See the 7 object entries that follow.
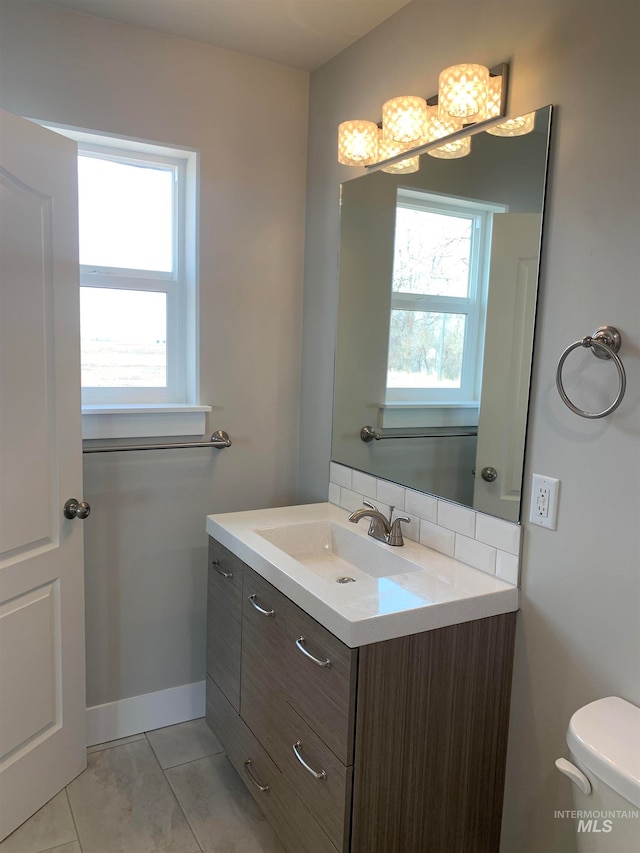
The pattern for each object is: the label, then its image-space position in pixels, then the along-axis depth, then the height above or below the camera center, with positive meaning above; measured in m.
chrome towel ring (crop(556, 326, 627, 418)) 1.28 +0.02
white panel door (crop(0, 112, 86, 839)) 1.76 -0.39
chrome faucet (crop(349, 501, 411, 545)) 1.87 -0.55
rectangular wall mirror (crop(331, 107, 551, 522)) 1.55 +0.09
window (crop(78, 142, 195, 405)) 2.21 +0.22
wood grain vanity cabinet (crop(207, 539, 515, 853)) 1.39 -0.93
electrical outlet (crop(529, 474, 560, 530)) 1.46 -0.35
